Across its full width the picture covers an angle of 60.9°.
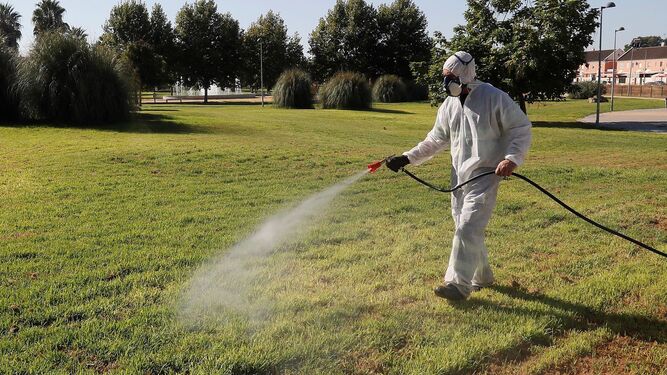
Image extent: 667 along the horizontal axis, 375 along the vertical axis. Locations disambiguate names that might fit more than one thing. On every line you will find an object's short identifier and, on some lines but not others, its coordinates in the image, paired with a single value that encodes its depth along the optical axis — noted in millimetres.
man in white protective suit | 4074
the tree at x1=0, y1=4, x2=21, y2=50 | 77688
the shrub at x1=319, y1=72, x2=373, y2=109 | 35250
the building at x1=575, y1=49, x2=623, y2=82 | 121188
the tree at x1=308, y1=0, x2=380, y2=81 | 66750
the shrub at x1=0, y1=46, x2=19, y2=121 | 17594
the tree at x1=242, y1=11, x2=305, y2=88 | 61625
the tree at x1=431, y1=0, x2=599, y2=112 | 24547
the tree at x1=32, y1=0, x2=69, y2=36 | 71750
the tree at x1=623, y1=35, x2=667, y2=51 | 167125
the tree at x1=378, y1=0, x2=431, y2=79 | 68438
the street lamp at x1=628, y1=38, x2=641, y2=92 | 69831
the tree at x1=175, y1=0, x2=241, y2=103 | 57375
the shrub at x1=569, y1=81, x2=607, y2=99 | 60772
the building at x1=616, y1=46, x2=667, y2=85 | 114625
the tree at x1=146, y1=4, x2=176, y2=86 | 55438
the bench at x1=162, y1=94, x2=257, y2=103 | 59569
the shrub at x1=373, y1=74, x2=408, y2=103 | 50688
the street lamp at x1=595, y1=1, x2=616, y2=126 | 26016
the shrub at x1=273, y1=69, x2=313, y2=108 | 35656
